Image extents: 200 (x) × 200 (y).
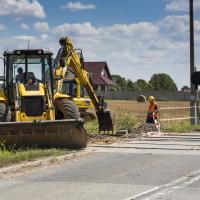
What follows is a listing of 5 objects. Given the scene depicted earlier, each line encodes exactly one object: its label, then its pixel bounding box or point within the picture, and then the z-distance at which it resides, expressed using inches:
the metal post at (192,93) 1134.0
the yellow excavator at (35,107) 604.4
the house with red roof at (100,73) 4716.0
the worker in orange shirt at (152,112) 1003.9
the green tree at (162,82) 6501.0
